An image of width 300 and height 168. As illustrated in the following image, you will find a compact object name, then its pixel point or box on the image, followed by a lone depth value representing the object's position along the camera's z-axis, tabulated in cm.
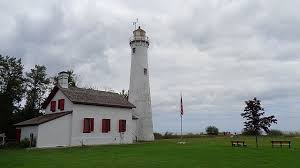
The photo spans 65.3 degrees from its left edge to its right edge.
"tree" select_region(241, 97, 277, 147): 1973
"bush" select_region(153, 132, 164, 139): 3404
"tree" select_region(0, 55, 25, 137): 2379
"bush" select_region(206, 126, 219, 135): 3856
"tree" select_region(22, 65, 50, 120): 2874
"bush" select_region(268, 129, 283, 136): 3452
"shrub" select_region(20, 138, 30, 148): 2066
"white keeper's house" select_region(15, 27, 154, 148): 2129
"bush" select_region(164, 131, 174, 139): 3474
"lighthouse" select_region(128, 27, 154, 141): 2892
